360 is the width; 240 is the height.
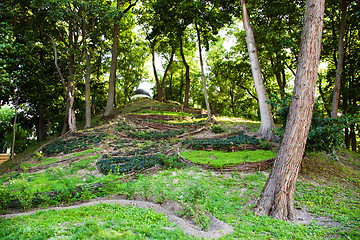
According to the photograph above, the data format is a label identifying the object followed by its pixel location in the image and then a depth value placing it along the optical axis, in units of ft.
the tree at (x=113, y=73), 59.41
